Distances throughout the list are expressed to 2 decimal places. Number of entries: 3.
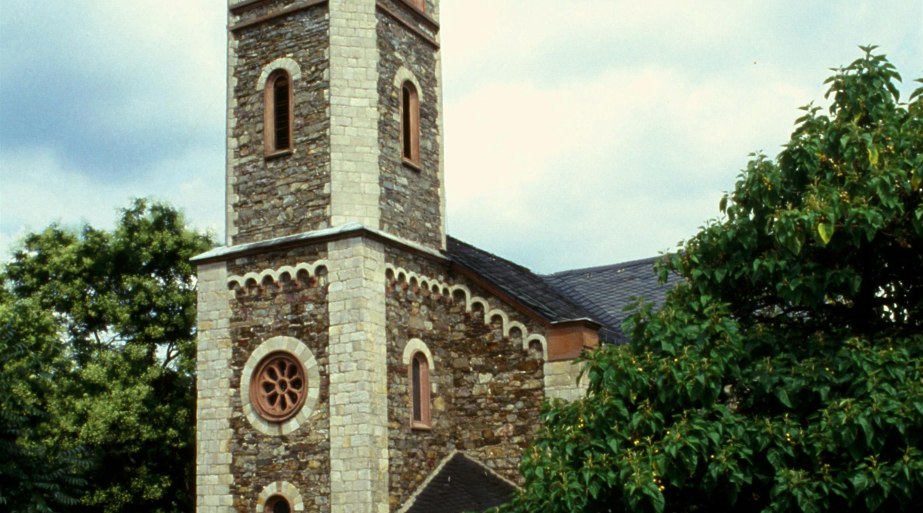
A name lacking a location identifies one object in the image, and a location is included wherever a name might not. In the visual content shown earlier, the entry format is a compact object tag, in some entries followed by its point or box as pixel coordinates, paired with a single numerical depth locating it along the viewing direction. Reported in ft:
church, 60.44
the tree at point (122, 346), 89.51
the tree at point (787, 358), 34.63
